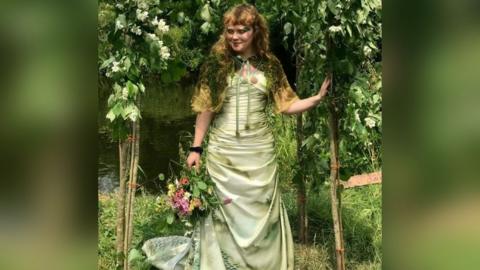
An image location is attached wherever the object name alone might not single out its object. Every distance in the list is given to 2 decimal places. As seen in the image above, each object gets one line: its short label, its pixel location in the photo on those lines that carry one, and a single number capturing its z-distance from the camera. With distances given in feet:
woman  6.81
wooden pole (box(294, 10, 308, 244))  7.98
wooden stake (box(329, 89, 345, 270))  7.25
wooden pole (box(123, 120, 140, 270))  7.19
